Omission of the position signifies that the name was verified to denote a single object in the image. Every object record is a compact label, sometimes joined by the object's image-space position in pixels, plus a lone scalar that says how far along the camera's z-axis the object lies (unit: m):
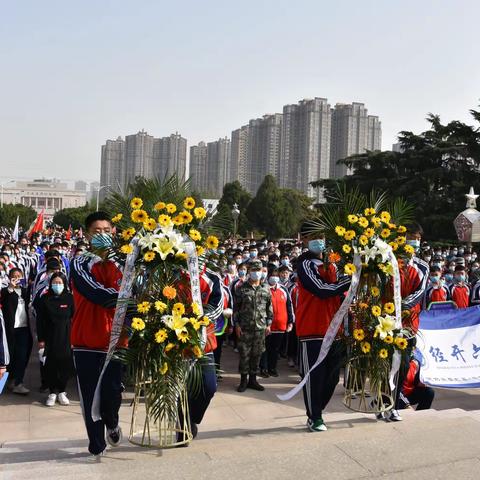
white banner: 6.44
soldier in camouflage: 7.96
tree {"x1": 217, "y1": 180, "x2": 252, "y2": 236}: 46.16
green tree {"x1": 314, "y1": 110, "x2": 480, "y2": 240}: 32.16
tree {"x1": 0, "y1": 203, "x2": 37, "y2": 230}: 57.31
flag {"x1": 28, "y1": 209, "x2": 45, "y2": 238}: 25.25
